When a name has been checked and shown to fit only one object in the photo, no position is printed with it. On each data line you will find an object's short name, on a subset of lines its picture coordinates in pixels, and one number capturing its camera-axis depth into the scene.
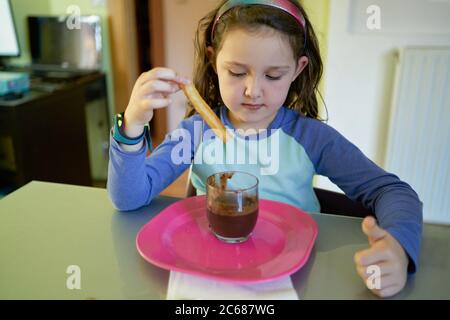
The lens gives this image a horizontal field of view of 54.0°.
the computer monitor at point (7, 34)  2.32
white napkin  0.64
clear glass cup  0.73
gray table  0.65
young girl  0.78
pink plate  0.68
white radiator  1.84
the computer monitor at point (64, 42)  2.54
